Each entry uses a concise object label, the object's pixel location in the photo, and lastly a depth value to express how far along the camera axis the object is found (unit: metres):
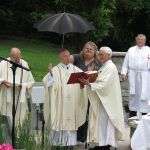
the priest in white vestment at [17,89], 11.27
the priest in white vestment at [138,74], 14.84
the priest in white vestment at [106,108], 11.09
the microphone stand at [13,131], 8.59
